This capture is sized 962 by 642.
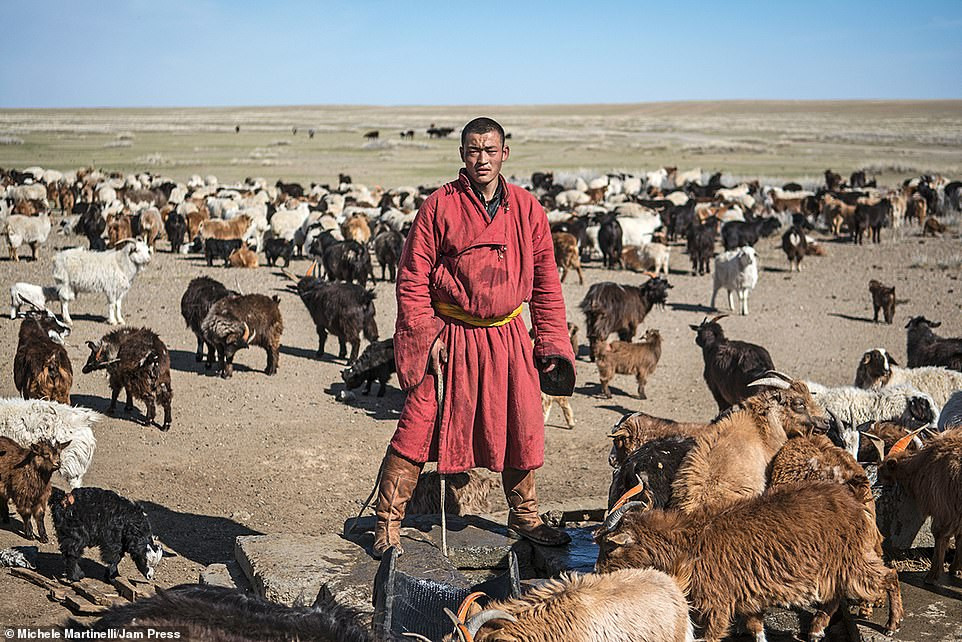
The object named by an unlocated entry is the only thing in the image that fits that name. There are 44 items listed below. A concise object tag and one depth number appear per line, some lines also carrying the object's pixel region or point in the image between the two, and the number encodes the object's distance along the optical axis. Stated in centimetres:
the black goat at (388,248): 1791
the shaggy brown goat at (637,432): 625
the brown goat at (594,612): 314
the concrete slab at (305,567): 430
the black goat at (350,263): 1656
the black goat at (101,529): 563
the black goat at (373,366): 1061
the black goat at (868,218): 2381
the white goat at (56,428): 689
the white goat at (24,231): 1903
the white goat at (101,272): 1359
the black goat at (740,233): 2131
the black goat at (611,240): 2039
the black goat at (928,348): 982
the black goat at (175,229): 2141
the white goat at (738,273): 1573
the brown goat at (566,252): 1848
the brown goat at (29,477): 624
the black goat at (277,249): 1981
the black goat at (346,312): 1227
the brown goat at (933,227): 2450
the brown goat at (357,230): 2089
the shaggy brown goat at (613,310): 1244
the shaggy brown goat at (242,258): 1933
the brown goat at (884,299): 1464
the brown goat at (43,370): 861
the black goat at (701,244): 1989
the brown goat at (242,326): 1116
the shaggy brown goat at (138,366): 920
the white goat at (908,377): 848
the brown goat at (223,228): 2127
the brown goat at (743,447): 456
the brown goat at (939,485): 480
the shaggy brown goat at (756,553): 391
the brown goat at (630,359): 1090
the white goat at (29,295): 1369
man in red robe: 461
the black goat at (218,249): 1962
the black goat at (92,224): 2167
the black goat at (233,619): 237
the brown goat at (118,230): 2075
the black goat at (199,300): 1212
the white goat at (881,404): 771
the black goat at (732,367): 923
